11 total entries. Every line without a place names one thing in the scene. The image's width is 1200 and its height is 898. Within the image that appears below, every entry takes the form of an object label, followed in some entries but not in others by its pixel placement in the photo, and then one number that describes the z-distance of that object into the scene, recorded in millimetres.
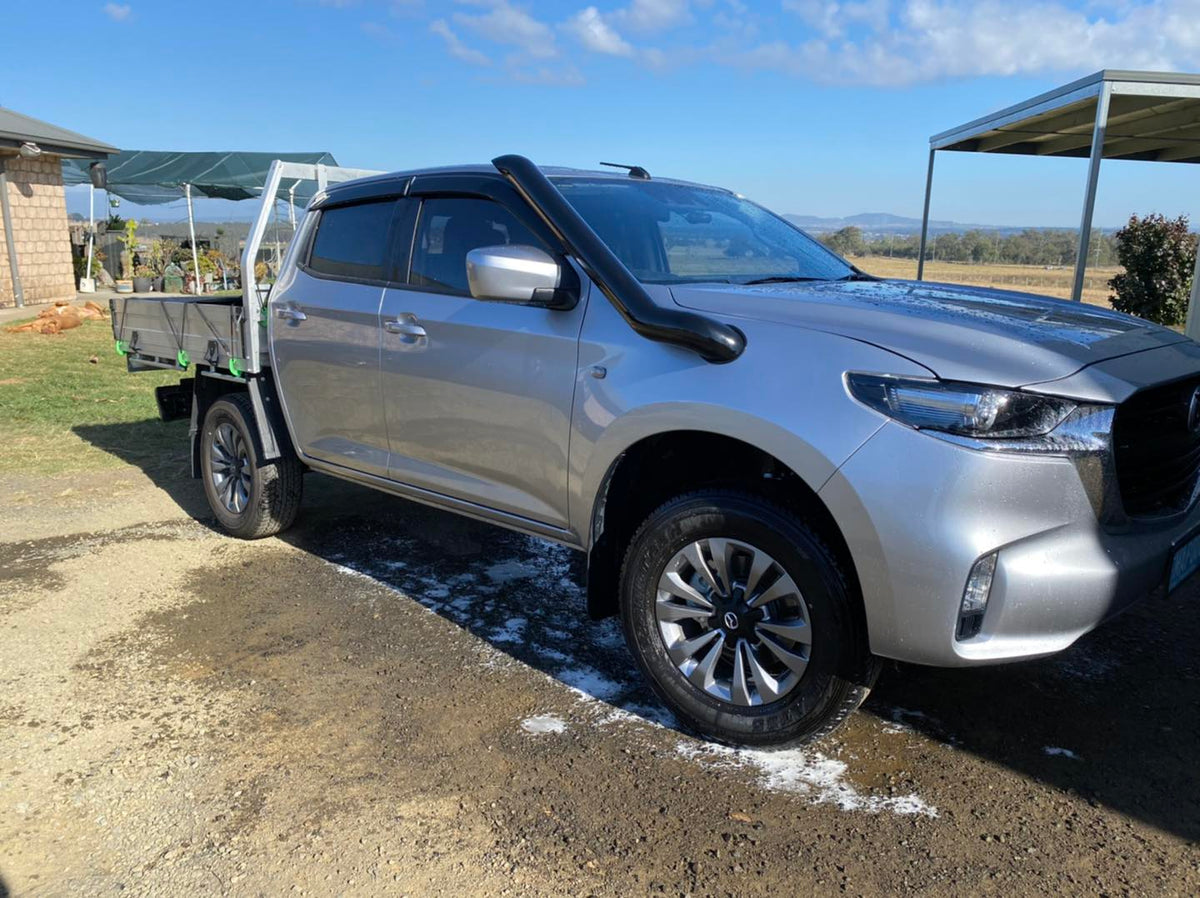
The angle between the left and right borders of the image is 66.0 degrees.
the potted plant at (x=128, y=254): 24281
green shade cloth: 22812
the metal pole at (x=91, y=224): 21953
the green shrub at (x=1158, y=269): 15352
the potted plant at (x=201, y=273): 22328
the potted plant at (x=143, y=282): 21672
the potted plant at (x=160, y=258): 22500
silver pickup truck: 2551
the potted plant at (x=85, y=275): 21750
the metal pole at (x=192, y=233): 22161
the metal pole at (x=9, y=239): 17719
